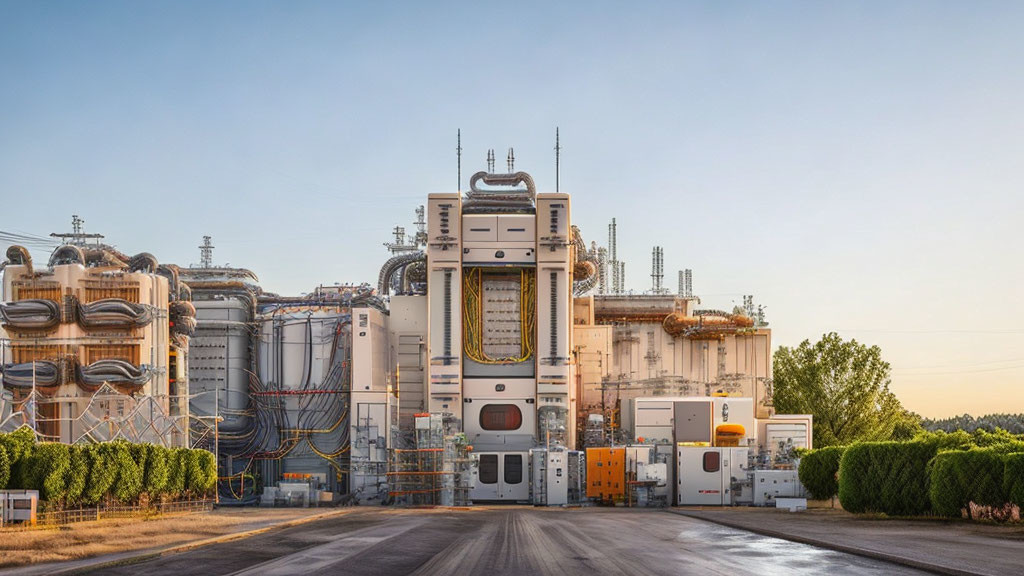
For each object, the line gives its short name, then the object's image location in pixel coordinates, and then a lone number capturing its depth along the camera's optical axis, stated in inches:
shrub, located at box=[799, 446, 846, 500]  2711.6
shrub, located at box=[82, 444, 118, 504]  1991.9
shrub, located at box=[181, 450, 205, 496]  2511.1
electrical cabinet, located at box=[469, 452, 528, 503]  3107.8
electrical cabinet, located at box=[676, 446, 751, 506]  3031.5
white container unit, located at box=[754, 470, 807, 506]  2955.2
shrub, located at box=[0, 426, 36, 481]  1809.8
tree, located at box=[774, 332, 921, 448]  4097.0
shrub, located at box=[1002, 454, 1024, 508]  1611.7
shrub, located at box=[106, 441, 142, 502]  2111.2
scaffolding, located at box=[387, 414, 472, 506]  2952.8
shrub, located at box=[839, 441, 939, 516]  2012.8
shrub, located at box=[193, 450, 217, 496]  2556.6
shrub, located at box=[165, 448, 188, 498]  2384.4
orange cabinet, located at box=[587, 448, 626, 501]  3019.2
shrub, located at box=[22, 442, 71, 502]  1828.2
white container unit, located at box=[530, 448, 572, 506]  2987.2
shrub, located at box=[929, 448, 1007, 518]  1701.5
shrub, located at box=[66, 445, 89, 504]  1916.8
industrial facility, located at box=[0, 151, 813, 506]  2736.2
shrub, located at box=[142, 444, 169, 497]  2246.6
